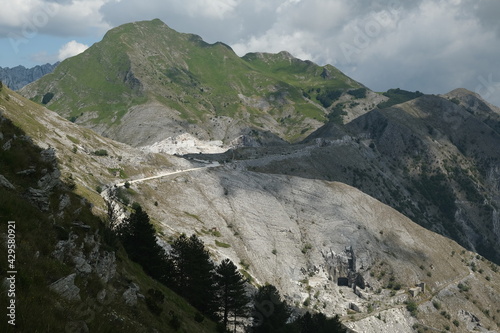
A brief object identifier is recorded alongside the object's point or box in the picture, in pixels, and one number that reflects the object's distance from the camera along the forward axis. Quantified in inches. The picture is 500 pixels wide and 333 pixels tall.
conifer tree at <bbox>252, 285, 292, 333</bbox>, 2121.1
